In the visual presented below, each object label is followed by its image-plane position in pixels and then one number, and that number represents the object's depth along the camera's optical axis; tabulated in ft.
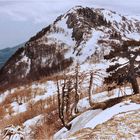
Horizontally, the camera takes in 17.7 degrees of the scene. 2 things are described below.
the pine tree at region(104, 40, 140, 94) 77.51
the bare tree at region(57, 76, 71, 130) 76.47
